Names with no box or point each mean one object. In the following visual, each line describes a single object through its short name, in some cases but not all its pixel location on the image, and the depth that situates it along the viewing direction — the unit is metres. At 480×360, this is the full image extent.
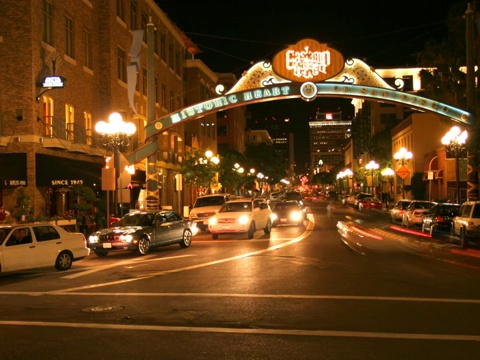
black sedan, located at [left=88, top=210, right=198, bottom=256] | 19.34
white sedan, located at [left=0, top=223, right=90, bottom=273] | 14.93
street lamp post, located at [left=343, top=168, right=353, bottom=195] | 107.31
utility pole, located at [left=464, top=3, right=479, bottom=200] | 25.75
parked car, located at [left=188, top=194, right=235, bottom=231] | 30.59
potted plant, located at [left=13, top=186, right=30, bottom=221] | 23.66
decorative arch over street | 27.39
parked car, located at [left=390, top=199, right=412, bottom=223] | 36.22
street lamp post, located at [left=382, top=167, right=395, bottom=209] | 61.03
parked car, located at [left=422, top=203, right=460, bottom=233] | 25.69
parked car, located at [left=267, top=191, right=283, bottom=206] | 74.80
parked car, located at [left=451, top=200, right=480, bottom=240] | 19.39
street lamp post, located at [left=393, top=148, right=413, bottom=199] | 48.83
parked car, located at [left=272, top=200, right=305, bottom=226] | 33.72
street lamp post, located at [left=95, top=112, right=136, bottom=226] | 25.56
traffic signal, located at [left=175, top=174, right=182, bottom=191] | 37.94
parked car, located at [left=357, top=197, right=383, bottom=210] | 56.88
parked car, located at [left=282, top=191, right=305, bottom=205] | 49.91
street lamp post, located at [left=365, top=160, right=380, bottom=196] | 69.50
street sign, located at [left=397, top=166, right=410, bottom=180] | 41.62
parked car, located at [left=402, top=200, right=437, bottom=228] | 31.50
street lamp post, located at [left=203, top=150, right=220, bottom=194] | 47.72
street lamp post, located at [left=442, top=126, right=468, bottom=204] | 30.59
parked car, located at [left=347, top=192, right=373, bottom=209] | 60.11
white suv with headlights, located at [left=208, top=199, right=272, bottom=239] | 24.95
